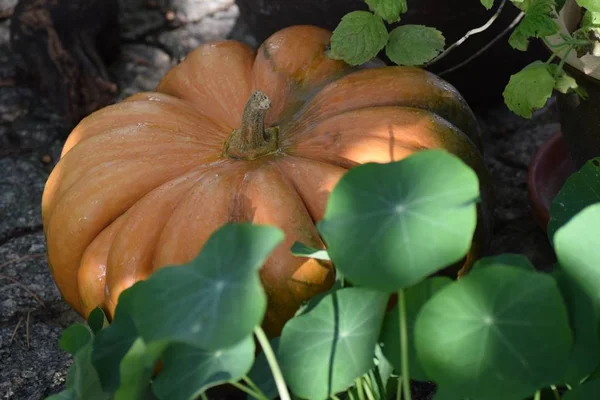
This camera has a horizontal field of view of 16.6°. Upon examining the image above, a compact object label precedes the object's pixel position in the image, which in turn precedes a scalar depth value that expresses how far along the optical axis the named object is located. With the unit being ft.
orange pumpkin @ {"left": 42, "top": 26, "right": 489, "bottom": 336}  4.12
